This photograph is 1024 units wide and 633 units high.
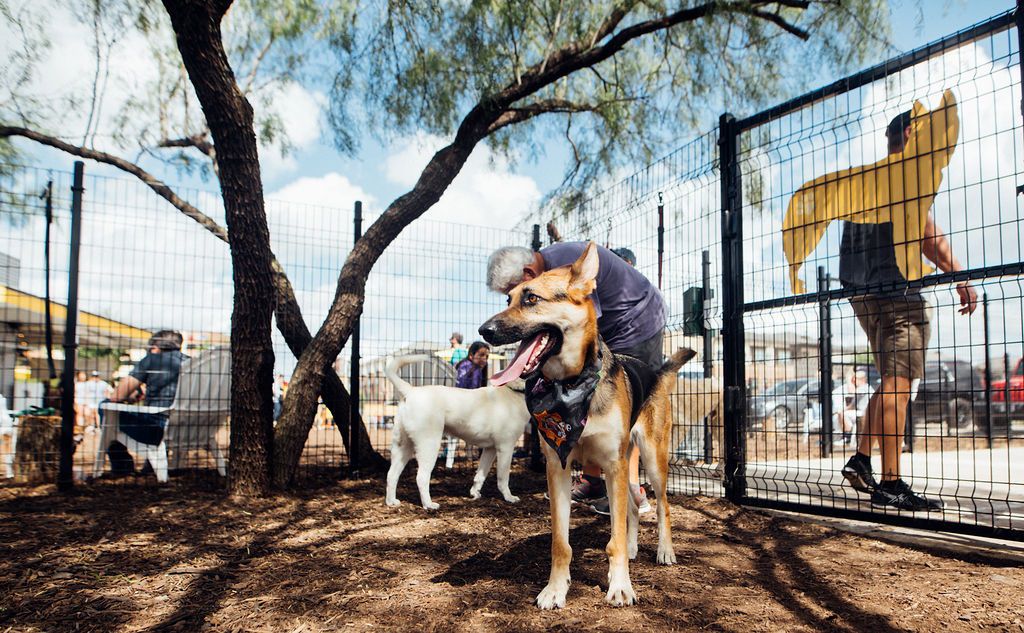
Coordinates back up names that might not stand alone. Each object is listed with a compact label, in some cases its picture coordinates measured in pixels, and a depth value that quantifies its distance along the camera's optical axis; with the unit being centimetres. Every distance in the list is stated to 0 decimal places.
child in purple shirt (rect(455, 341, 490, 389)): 766
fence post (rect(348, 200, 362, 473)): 650
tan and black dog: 267
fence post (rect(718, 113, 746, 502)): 484
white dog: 516
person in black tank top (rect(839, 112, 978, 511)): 396
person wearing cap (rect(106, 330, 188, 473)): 625
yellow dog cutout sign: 375
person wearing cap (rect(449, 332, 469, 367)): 889
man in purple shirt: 381
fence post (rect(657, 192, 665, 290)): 602
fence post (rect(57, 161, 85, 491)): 576
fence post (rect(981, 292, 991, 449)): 352
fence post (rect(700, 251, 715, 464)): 635
